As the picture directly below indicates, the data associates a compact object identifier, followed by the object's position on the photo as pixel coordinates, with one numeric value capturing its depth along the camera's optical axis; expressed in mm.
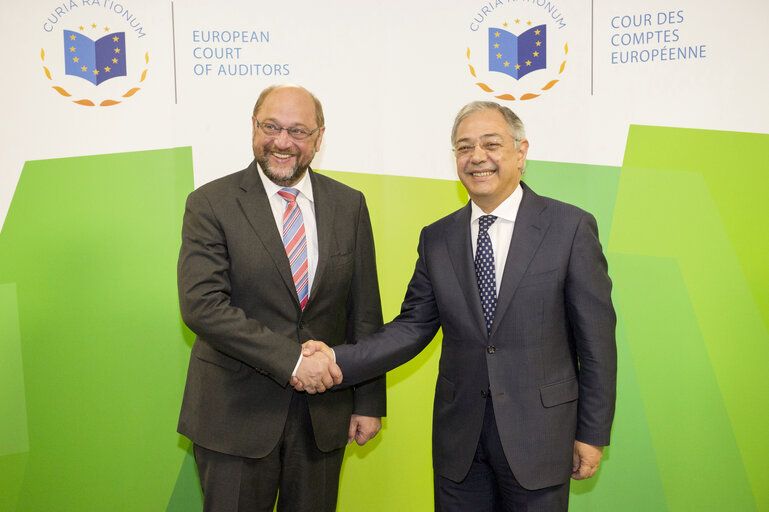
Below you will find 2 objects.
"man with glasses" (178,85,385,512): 2326
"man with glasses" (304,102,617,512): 2146
